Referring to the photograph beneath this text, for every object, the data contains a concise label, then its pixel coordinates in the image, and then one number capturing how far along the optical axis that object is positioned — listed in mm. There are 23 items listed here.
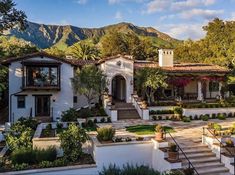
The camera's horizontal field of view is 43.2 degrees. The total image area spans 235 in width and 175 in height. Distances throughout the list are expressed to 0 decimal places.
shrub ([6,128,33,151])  15664
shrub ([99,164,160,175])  13060
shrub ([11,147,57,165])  14188
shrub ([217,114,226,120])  26703
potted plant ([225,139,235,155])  14833
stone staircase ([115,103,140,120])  26594
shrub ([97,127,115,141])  15211
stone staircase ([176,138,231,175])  14156
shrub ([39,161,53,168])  13711
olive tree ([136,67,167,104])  27703
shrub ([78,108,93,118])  25184
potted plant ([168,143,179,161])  14023
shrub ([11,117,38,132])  21219
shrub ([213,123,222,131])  18075
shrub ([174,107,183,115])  26484
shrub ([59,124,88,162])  14643
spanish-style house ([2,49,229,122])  26516
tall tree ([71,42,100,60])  46259
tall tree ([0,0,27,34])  18531
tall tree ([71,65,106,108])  25495
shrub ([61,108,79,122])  24219
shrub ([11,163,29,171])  13426
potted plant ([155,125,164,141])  15398
